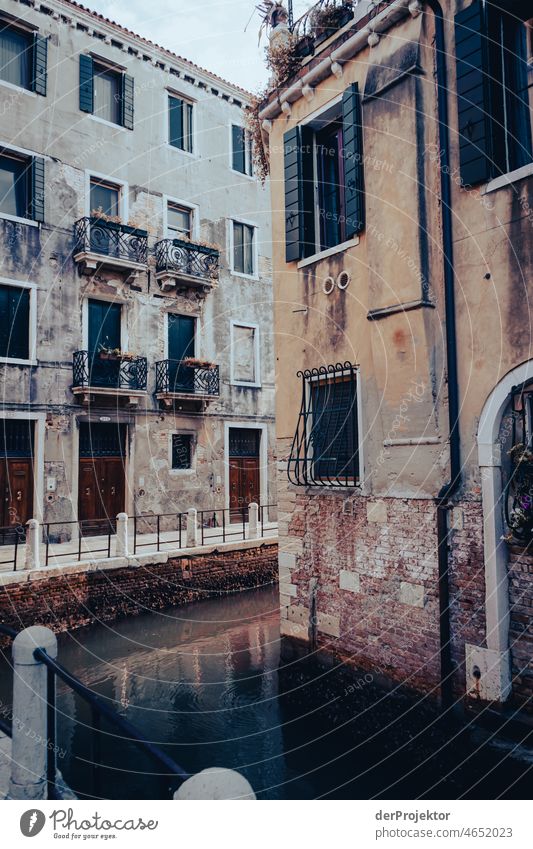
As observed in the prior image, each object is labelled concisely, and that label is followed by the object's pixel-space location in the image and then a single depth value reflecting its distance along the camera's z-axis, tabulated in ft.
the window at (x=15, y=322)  45.11
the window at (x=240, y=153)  59.41
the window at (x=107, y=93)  51.03
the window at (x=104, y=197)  50.47
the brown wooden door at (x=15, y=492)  44.55
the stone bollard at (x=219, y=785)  7.42
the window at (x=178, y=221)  55.72
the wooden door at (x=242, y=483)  58.85
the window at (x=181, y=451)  54.85
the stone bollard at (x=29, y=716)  11.51
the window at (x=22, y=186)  45.80
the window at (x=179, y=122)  55.42
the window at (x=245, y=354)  59.82
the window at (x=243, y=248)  60.34
